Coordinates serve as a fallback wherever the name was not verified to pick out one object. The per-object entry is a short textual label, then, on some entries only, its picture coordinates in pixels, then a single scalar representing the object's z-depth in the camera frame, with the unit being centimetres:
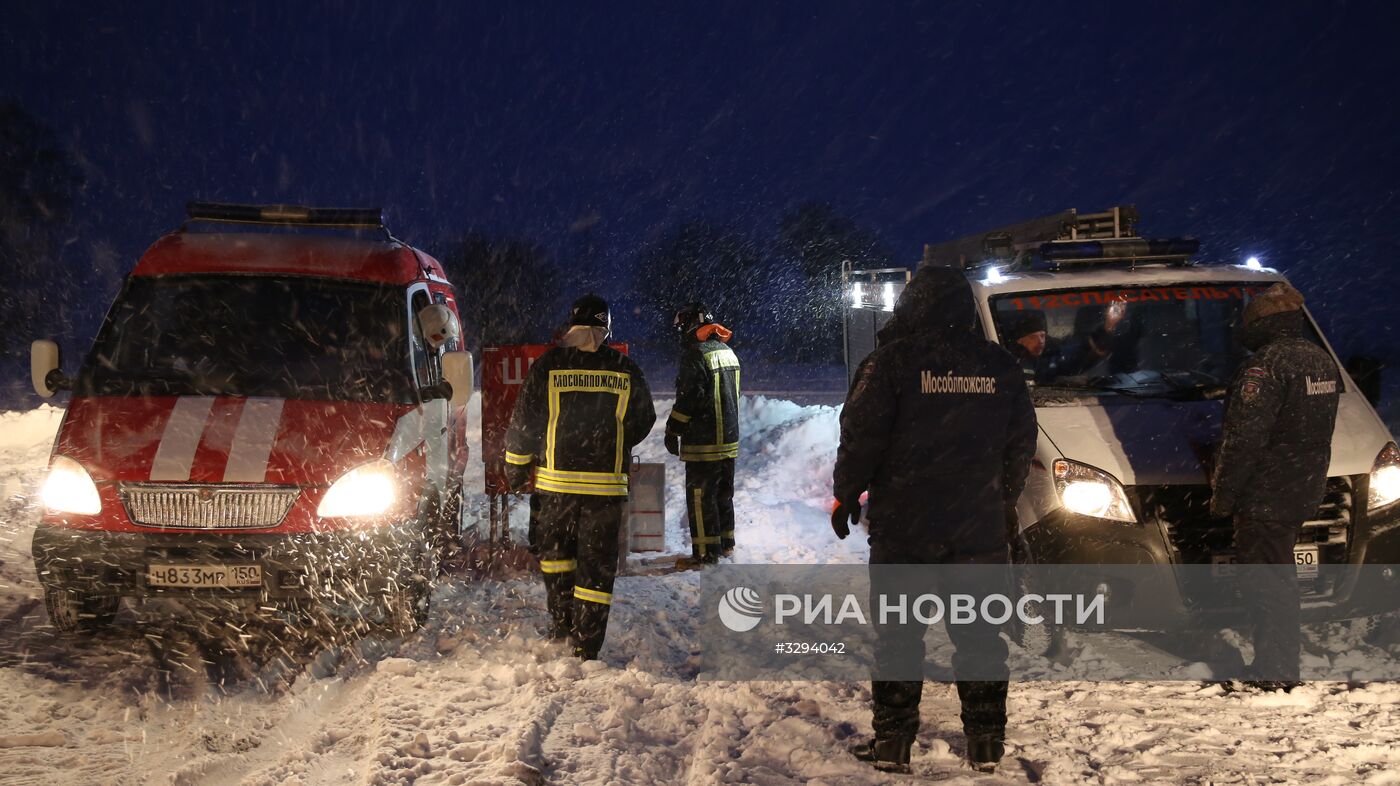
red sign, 774
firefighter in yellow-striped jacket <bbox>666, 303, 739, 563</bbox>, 798
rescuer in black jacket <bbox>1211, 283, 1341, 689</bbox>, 456
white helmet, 638
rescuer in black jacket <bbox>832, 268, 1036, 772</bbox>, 382
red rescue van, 492
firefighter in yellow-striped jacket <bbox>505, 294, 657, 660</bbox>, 528
